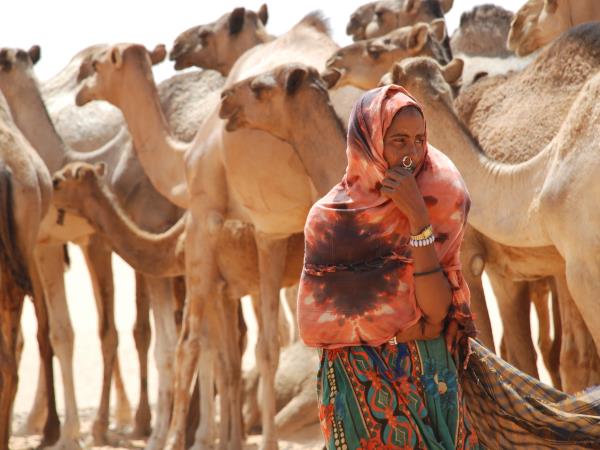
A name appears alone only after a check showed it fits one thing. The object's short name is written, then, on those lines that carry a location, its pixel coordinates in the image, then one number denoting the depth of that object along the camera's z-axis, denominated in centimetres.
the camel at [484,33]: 2289
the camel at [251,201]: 1780
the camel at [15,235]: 1803
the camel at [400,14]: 2320
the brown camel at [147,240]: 2116
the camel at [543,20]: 1864
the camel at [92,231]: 2297
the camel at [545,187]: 1291
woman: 869
